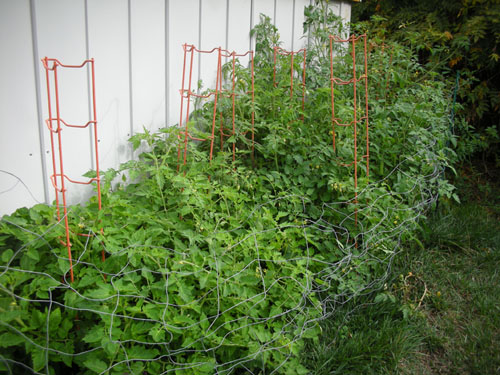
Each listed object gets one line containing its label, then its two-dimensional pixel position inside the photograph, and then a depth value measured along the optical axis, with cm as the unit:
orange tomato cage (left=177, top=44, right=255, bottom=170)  236
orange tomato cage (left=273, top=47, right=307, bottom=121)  262
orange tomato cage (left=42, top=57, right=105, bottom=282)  152
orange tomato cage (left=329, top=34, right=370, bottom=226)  225
